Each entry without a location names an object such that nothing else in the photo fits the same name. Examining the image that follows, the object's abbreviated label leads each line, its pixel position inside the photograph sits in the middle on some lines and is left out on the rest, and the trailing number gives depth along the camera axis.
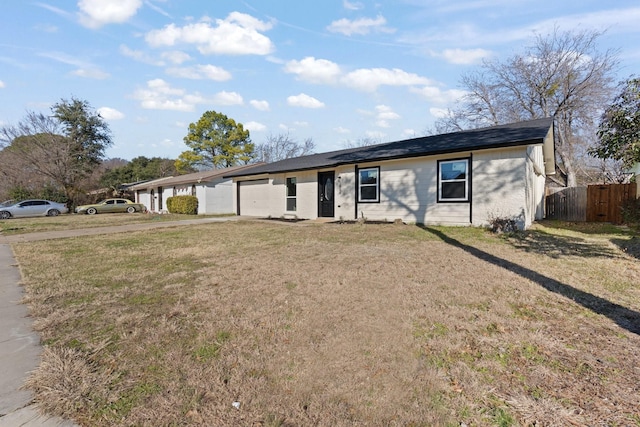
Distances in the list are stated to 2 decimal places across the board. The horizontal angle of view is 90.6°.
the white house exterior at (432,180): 10.12
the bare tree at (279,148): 46.50
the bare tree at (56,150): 28.78
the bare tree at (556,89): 22.09
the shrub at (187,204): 23.50
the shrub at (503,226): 9.54
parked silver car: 22.47
